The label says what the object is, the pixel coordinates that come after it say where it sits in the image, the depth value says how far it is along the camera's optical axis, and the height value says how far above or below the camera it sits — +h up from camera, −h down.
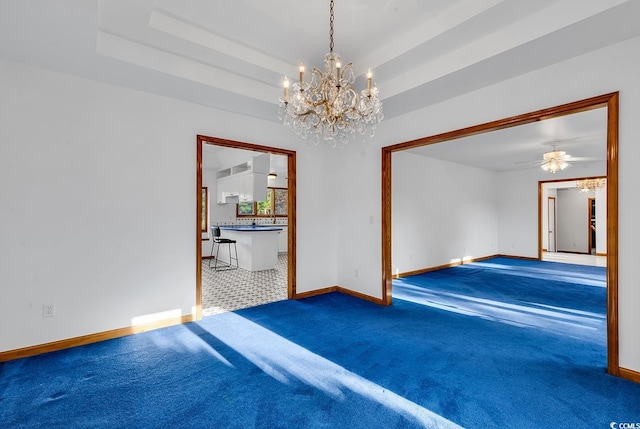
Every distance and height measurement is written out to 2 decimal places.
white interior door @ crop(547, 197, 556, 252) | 10.27 -0.25
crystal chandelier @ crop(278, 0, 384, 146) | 2.29 +0.90
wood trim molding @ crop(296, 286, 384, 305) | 4.30 -1.22
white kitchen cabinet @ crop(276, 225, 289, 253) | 9.59 -0.87
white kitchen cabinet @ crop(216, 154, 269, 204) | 7.24 +0.90
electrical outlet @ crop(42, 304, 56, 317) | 2.73 -0.88
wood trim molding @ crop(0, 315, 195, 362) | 2.62 -1.22
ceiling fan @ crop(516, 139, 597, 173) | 5.63 +1.10
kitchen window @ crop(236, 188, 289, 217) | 9.62 +0.28
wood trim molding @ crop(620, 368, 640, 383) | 2.24 -1.21
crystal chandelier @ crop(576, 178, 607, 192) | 8.45 +0.93
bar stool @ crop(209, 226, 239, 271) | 6.95 -0.73
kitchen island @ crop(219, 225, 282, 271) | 6.60 -0.73
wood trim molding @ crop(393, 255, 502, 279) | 6.17 -1.21
